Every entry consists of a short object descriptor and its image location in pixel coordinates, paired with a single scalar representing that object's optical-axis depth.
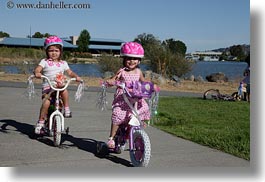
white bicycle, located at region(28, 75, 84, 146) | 4.96
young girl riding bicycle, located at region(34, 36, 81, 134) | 5.05
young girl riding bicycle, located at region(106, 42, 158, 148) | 4.47
